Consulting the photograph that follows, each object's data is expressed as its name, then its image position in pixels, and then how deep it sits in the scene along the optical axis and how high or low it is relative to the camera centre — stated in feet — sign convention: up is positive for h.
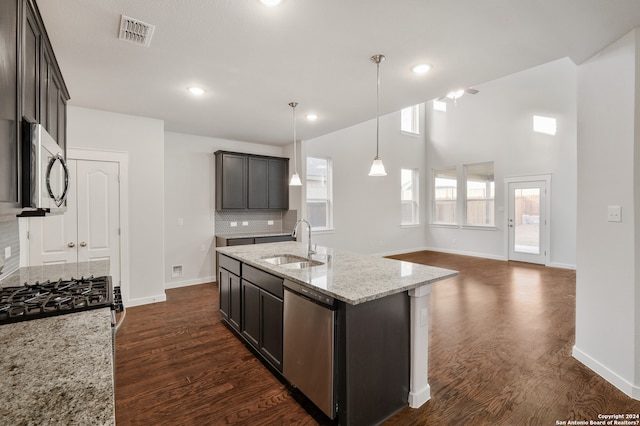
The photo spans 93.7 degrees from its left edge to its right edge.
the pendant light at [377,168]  9.00 +1.29
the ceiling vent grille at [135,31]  6.54 +4.12
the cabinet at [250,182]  16.79 +1.72
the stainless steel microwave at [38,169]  4.03 +0.61
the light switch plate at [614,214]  7.17 -0.11
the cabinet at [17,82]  3.47 +1.89
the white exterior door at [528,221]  21.09 -0.82
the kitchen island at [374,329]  5.69 -2.45
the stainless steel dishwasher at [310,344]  5.87 -2.84
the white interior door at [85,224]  11.34 -0.50
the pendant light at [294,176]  11.83 +1.45
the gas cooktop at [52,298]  4.66 -1.54
